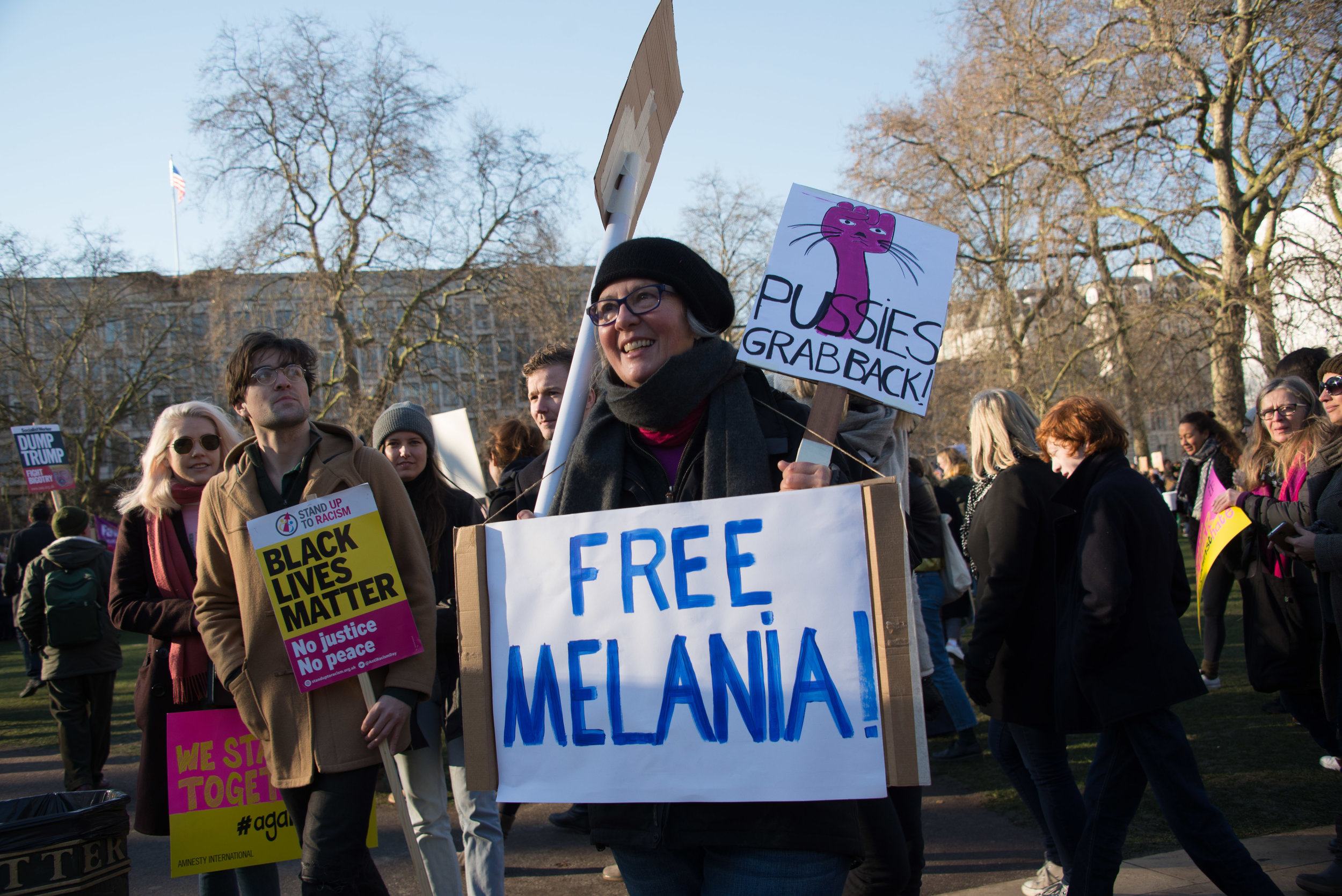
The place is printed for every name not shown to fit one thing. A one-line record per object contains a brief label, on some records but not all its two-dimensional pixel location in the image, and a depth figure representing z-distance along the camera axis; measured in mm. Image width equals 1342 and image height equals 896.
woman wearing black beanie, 1770
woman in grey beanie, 3529
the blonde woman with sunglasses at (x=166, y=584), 3334
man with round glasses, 2734
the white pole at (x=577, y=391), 2242
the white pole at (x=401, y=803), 2688
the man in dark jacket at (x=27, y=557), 10734
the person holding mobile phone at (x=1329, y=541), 3477
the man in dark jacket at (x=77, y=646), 6301
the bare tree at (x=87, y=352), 31828
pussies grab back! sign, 2146
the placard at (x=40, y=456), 20500
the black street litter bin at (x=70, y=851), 2715
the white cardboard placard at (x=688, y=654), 1703
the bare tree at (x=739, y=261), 33375
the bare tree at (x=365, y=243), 23812
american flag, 40438
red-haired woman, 3080
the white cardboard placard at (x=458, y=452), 5770
